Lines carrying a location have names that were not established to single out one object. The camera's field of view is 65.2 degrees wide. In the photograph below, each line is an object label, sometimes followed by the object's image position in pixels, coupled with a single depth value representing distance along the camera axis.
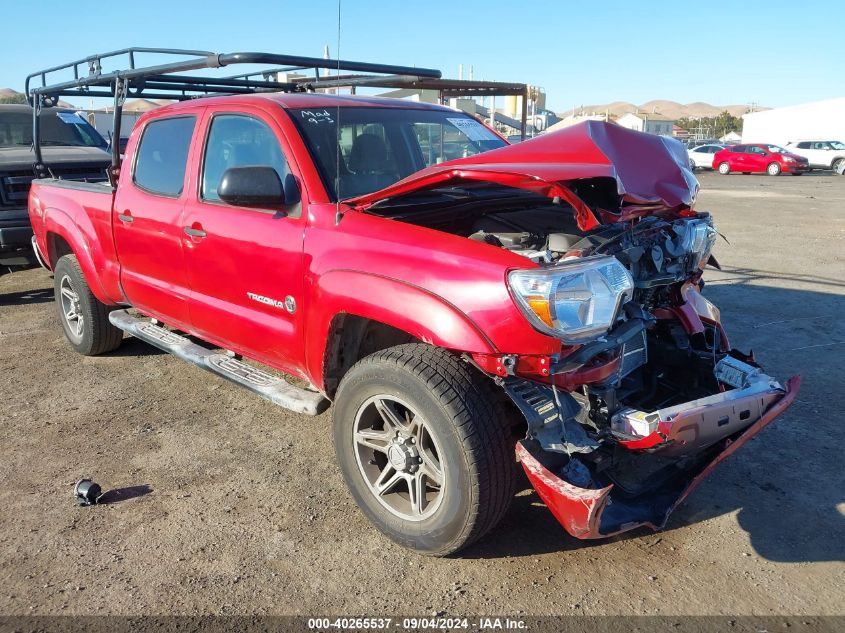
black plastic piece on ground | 3.36
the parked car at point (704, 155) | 32.88
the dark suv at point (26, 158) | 7.11
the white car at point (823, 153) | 31.75
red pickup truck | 2.59
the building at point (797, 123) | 49.36
